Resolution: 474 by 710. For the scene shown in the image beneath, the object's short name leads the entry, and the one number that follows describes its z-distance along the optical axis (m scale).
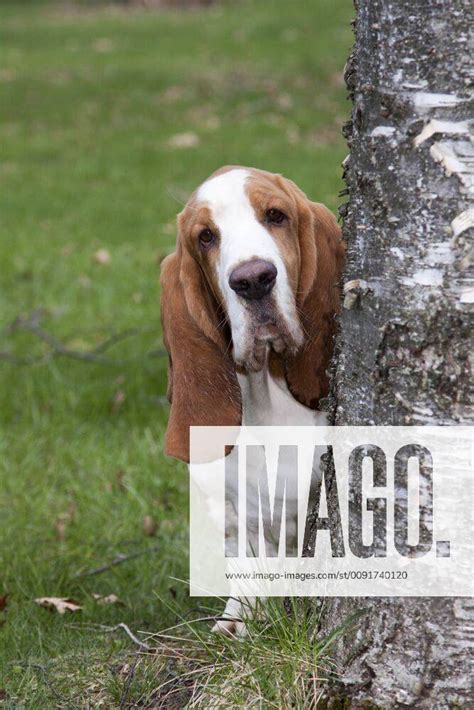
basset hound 6.11
